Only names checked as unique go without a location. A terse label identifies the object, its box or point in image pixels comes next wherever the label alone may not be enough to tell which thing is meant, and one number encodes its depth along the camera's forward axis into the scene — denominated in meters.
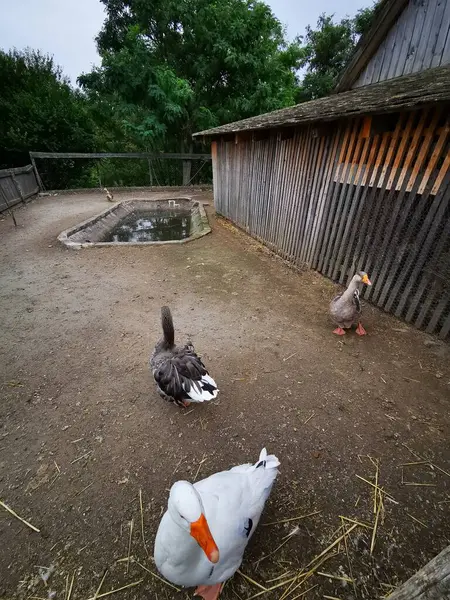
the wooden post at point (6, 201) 10.30
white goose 1.29
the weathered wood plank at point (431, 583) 0.81
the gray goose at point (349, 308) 3.72
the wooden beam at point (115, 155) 14.06
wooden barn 3.59
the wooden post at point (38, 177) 13.91
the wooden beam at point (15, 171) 10.38
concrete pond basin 8.05
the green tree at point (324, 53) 19.27
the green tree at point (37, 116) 13.32
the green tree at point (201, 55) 12.89
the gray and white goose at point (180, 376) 2.61
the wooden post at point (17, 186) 11.24
